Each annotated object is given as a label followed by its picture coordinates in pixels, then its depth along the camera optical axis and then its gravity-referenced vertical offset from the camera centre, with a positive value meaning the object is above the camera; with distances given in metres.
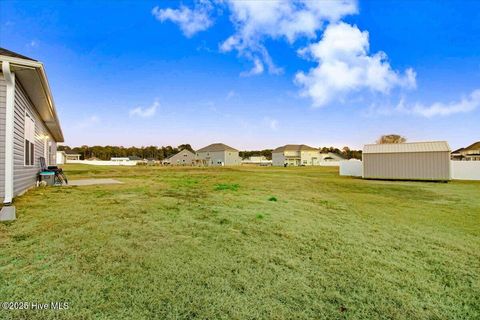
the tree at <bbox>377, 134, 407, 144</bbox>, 50.88 +4.76
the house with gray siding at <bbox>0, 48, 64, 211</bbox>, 5.67 +1.39
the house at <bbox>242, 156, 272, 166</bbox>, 92.40 +1.24
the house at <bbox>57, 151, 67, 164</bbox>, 47.72 +1.04
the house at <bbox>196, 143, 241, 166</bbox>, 65.81 +1.79
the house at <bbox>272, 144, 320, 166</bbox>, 69.69 +1.97
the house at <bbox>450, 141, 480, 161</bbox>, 57.12 +2.44
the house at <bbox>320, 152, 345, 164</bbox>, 83.01 +1.69
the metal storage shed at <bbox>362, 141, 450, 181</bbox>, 19.38 +0.07
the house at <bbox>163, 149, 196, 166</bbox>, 68.88 +1.22
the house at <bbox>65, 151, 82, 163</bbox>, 89.53 +2.45
